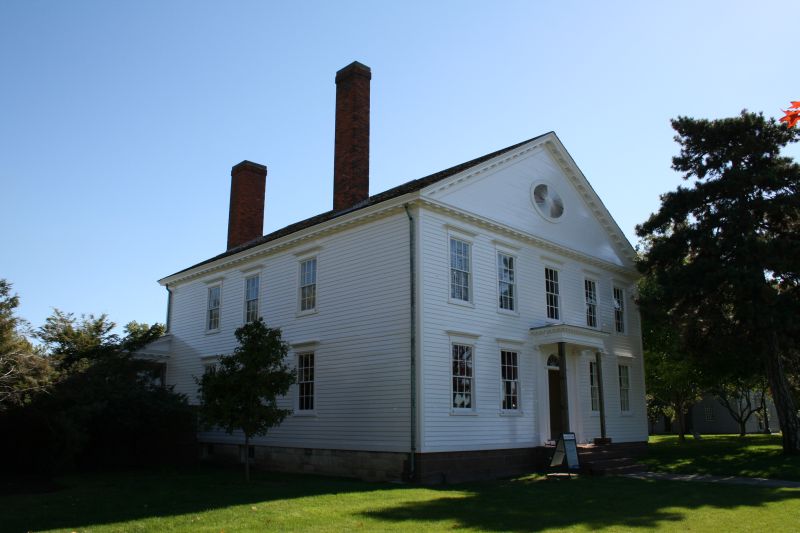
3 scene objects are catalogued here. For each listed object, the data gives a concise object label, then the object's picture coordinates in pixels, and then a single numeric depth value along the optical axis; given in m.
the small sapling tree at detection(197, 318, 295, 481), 15.95
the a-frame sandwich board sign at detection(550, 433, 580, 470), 17.50
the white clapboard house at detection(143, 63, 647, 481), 17.02
